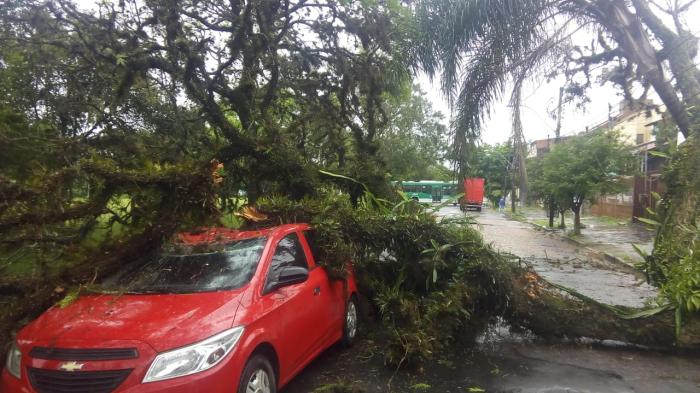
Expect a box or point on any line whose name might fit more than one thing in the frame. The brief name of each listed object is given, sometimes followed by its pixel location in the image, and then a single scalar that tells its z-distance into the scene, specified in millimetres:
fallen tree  5262
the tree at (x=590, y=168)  19625
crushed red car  3088
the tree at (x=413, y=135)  35950
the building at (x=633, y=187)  12633
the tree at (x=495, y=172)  53109
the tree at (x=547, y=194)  21141
